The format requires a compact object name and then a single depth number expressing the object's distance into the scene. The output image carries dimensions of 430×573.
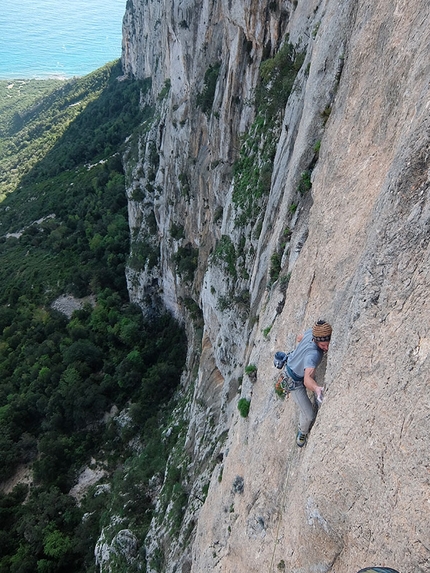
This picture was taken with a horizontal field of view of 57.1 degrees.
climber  6.50
